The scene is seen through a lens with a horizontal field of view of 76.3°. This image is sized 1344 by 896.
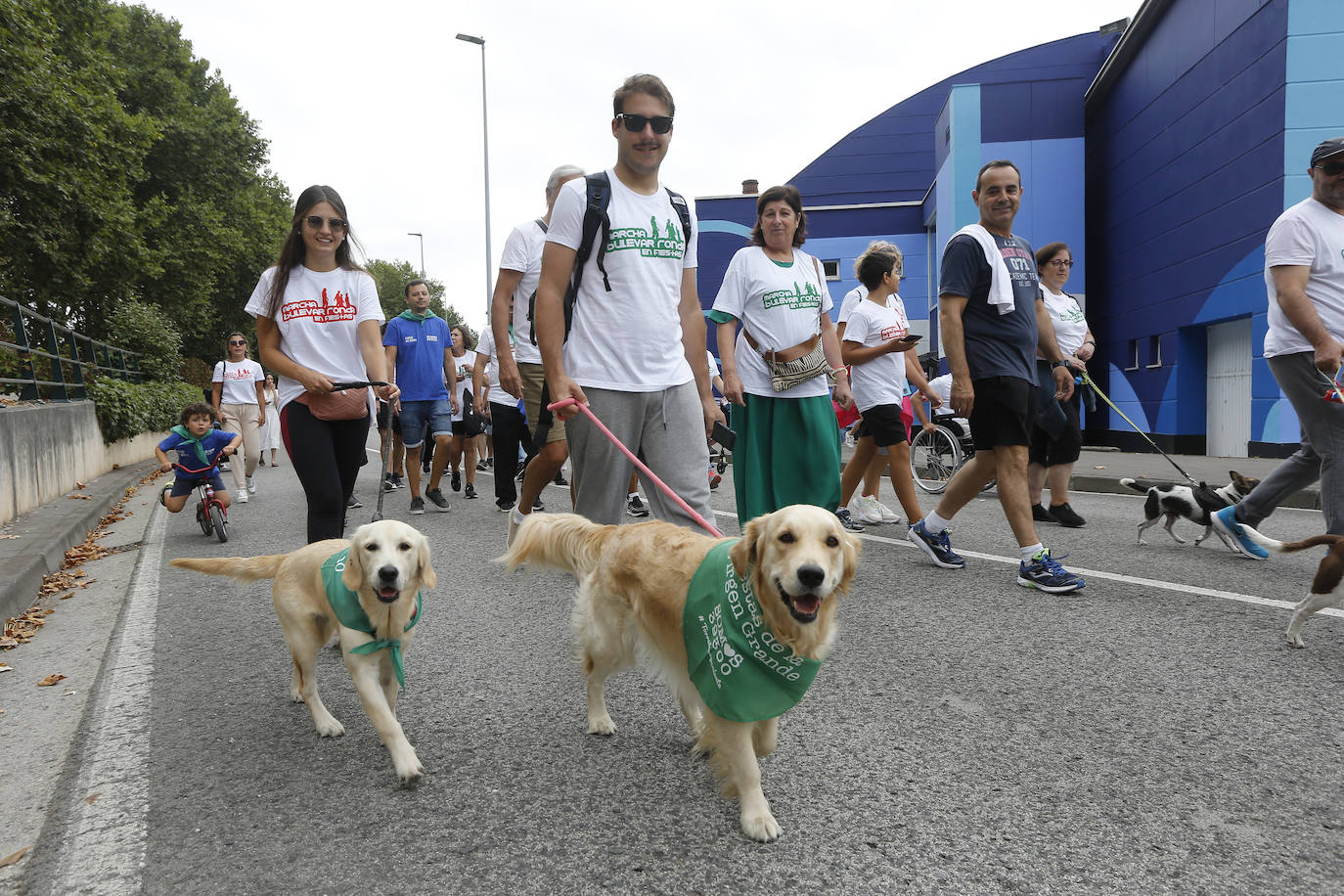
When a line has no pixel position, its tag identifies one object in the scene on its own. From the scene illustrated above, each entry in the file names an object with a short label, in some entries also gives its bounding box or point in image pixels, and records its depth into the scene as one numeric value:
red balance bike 7.27
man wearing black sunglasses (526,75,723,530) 3.31
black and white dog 5.82
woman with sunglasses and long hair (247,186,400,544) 3.77
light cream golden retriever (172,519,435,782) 2.67
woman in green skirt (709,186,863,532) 4.75
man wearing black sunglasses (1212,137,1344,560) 4.09
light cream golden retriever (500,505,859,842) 2.25
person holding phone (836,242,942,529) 6.38
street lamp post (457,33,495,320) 28.84
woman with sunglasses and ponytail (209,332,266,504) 10.76
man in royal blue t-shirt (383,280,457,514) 8.47
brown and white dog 3.52
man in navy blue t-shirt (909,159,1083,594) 4.79
